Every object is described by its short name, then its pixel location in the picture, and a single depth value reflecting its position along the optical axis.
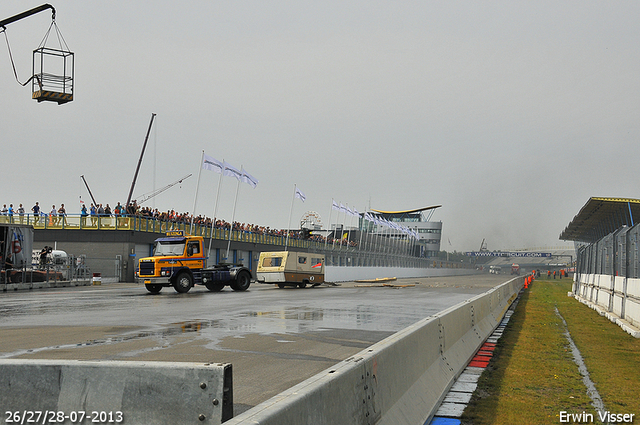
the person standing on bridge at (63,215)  47.44
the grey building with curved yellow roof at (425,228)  149.50
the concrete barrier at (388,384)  3.67
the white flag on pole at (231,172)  49.74
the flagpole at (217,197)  48.40
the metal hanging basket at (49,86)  21.89
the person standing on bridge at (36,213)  47.25
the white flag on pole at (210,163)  47.41
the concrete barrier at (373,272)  55.47
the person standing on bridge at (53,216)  47.59
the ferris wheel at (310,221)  101.19
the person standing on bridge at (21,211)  46.18
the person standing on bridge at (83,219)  47.31
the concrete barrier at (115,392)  4.33
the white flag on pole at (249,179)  53.41
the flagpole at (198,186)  46.17
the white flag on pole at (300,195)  62.66
